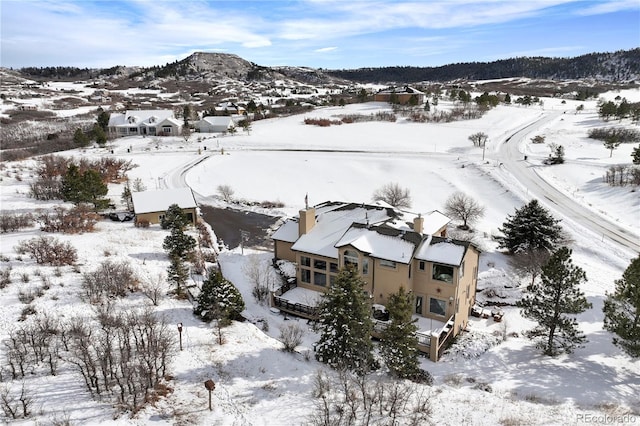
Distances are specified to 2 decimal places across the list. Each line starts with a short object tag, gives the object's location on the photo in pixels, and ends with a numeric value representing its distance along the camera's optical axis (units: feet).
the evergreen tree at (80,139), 279.90
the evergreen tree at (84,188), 146.59
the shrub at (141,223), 139.74
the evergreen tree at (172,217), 133.59
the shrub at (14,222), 122.72
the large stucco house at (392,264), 89.56
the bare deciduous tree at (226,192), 194.39
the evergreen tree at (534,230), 123.36
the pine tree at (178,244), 105.40
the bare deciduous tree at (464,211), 151.64
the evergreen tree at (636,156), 205.75
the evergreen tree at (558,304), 77.41
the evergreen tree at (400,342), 68.39
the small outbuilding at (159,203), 144.36
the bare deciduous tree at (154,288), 85.15
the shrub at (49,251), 98.22
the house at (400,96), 437.99
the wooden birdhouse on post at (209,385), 54.95
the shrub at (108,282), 83.51
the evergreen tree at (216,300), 80.12
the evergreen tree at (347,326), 69.10
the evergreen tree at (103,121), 347.97
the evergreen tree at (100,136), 290.76
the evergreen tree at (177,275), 90.79
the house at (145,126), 347.77
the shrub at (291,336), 75.26
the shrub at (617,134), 278.05
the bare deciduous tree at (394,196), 168.96
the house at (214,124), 350.43
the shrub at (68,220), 123.87
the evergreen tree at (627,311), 72.08
